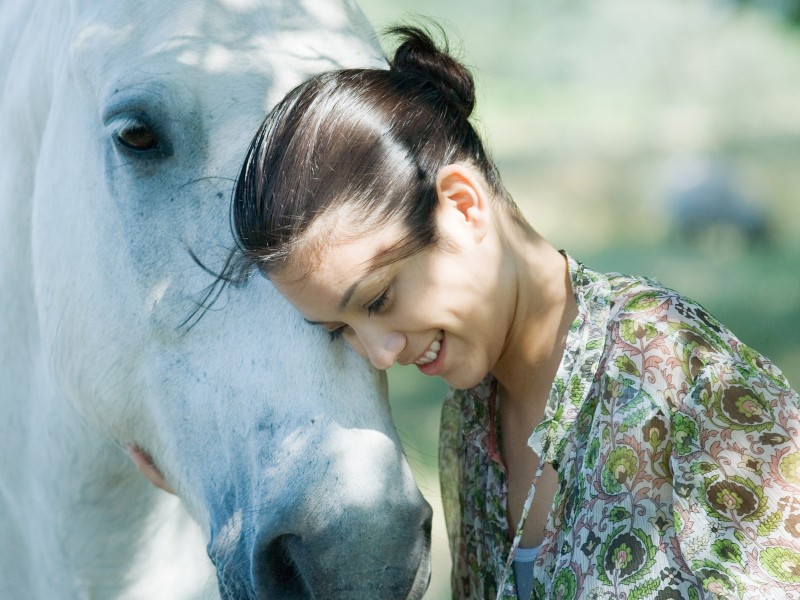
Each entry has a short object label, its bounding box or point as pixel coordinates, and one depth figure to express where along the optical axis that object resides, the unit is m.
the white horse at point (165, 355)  1.40
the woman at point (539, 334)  1.36
